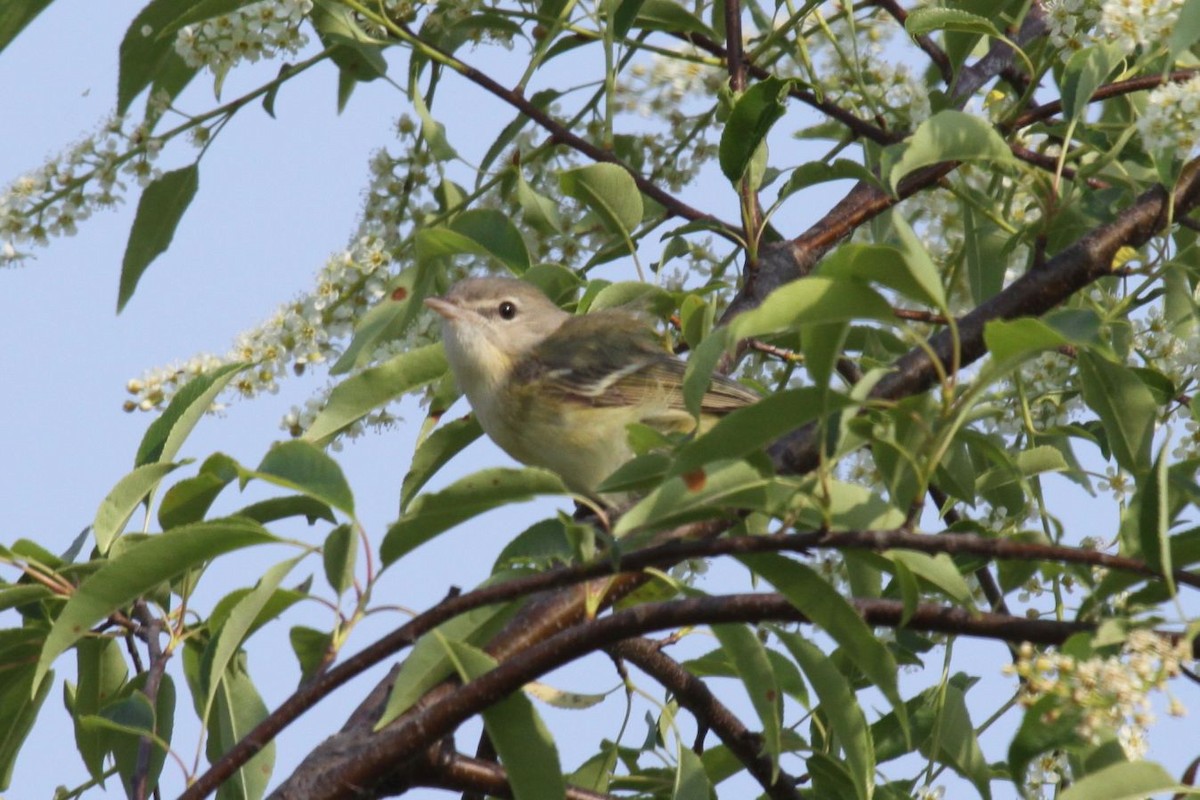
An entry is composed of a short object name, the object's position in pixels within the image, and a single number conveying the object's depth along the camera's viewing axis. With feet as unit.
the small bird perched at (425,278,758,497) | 26.68
